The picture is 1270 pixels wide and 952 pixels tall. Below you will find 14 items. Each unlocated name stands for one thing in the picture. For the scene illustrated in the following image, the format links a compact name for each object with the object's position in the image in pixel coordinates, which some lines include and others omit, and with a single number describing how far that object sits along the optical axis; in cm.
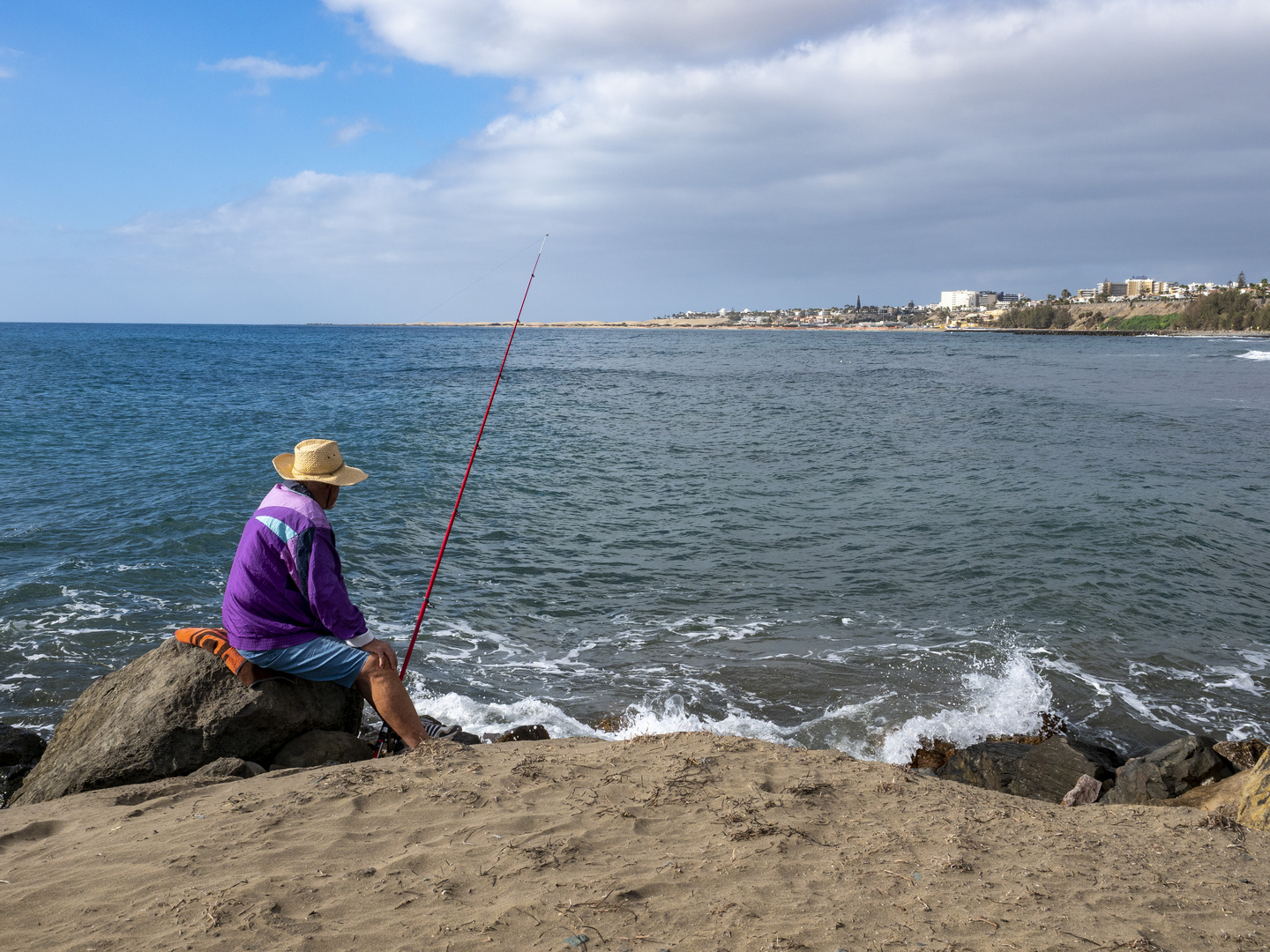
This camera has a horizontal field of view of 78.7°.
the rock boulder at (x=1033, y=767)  533
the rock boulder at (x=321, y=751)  458
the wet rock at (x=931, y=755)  586
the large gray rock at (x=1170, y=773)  504
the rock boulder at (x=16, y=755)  493
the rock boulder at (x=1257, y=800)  419
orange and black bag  454
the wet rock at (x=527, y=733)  552
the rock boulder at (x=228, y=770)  418
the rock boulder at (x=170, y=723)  436
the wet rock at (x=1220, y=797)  452
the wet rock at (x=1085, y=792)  503
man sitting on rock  432
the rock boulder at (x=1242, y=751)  545
